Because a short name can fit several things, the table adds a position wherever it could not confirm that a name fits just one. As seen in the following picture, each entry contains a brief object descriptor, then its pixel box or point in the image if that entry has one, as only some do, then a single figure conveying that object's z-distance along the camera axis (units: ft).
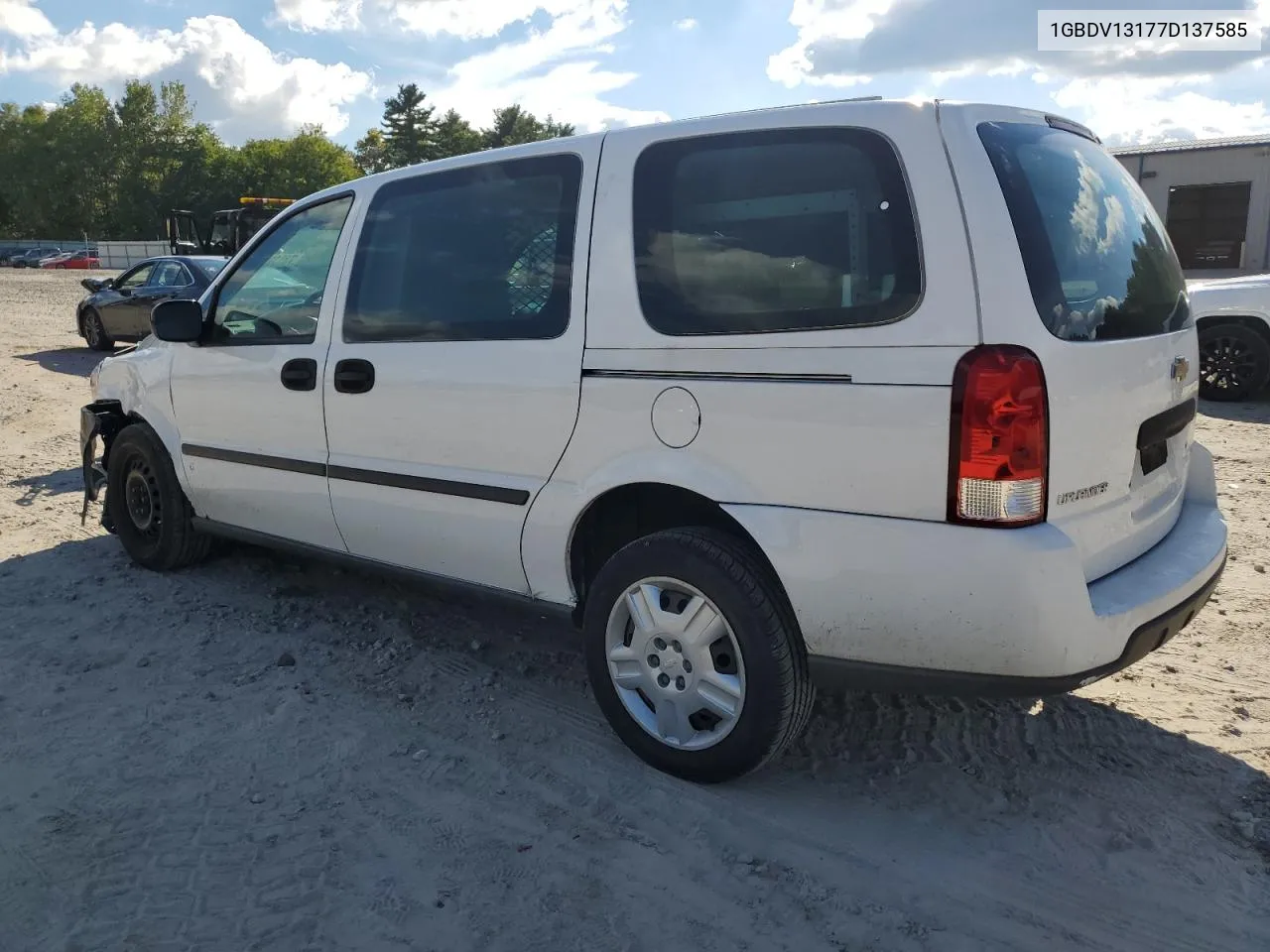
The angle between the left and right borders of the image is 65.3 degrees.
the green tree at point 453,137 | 303.68
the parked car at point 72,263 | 184.75
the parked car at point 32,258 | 193.26
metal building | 79.82
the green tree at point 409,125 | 300.61
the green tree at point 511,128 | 326.24
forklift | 71.51
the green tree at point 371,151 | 307.78
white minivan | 8.17
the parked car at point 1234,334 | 29.71
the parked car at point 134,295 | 44.21
